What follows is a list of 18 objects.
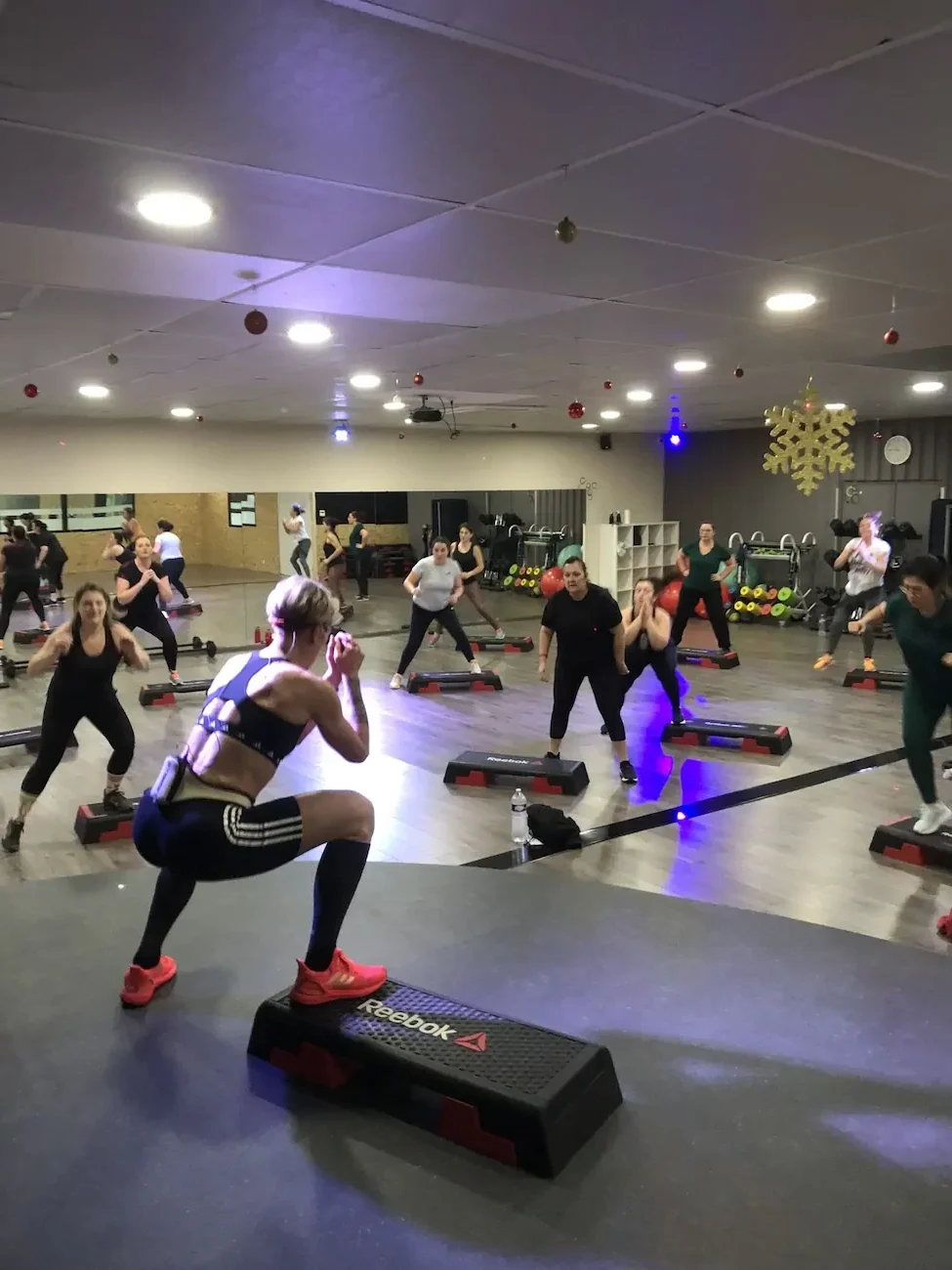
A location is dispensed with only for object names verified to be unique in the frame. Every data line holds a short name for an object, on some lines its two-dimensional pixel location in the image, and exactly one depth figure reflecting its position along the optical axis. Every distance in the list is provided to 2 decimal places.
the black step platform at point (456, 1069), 2.30
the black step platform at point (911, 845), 4.26
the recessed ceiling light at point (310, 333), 5.08
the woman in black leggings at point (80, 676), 4.41
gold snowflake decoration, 5.92
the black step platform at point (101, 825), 4.62
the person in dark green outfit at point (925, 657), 4.07
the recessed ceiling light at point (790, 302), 4.51
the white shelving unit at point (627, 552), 13.64
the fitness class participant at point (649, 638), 6.15
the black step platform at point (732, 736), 6.21
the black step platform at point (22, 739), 6.09
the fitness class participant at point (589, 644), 5.34
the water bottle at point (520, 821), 4.61
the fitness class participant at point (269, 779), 2.48
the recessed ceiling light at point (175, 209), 2.87
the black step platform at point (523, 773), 5.40
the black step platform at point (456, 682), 8.27
